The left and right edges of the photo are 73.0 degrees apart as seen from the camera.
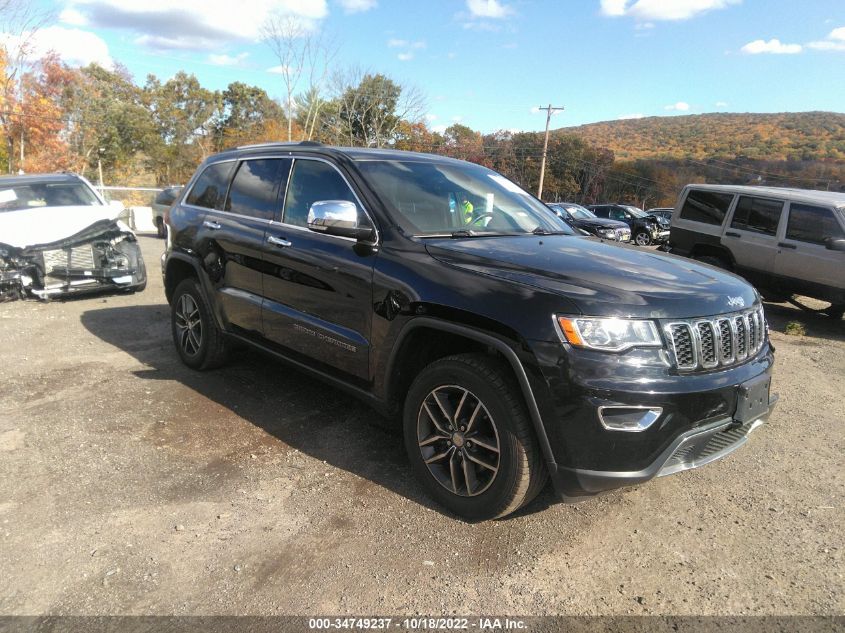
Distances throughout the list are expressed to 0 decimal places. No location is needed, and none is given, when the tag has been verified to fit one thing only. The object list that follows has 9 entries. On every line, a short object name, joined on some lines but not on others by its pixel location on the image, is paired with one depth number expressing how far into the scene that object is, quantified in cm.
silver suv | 785
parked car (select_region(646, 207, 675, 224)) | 2821
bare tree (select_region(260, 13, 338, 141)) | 3532
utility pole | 4263
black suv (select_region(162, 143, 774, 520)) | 244
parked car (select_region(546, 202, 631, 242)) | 1770
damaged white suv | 745
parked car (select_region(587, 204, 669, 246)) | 2344
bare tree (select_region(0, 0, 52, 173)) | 2587
